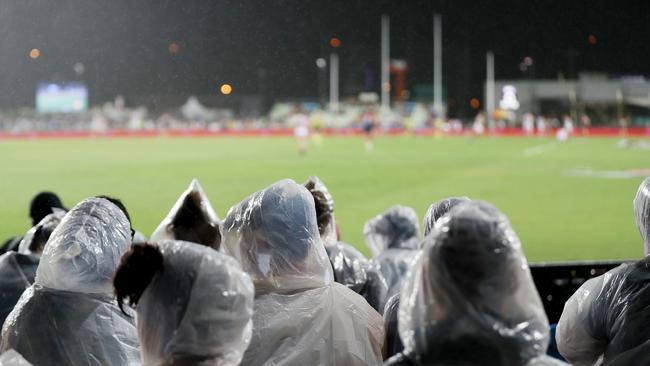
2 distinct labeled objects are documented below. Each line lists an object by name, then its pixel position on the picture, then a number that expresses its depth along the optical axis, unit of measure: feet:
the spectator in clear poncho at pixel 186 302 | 12.87
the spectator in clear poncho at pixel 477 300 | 11.75
